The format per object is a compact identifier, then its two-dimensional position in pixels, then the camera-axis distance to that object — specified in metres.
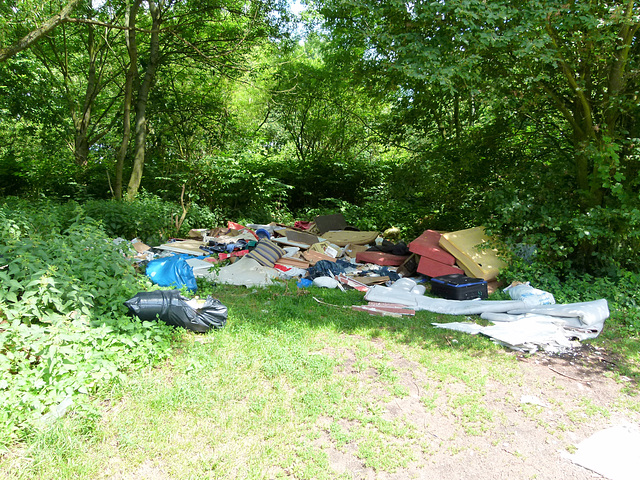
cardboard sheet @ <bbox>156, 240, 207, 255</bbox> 7.84
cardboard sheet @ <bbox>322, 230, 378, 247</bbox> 9.07
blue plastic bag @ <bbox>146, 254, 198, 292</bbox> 5.65
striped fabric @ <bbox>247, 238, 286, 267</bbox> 7.12
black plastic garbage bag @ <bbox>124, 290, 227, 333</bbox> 3.82
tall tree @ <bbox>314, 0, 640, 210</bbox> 5.11
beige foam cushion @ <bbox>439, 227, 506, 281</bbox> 6.31
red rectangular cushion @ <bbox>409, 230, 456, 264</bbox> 6.67
